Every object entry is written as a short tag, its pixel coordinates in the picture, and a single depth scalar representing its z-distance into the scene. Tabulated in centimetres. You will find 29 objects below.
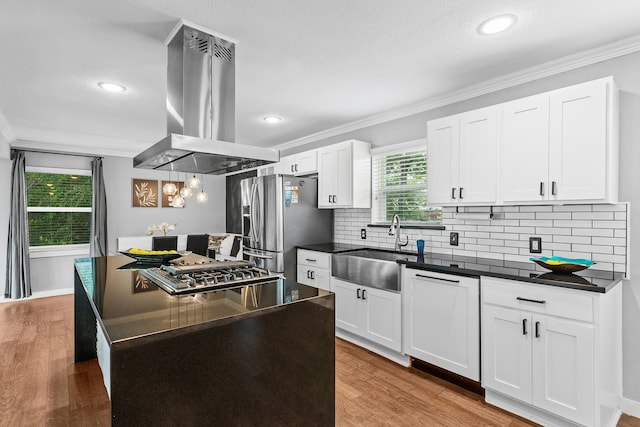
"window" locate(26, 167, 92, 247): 513
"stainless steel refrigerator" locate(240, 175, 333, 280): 405
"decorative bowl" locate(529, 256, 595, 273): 212
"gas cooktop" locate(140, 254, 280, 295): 167
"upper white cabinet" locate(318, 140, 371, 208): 390
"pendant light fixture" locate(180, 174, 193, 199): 402
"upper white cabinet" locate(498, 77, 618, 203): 210
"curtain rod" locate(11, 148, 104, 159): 493
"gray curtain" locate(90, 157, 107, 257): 538
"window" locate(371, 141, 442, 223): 359
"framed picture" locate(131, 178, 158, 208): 589
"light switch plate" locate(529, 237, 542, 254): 265
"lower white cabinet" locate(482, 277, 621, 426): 190
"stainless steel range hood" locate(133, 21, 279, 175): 211
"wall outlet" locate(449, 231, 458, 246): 322
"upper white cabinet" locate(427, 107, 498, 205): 261
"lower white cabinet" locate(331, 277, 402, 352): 297
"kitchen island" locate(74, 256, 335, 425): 111
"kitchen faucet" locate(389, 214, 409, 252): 353
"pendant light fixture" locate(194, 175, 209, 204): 403
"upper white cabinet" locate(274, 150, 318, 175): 439
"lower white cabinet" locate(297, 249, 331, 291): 366
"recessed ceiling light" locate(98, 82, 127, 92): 302
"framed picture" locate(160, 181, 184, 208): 615
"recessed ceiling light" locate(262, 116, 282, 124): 406
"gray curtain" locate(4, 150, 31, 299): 484
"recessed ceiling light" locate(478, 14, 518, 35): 200
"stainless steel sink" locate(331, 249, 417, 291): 299
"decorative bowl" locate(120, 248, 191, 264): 268
